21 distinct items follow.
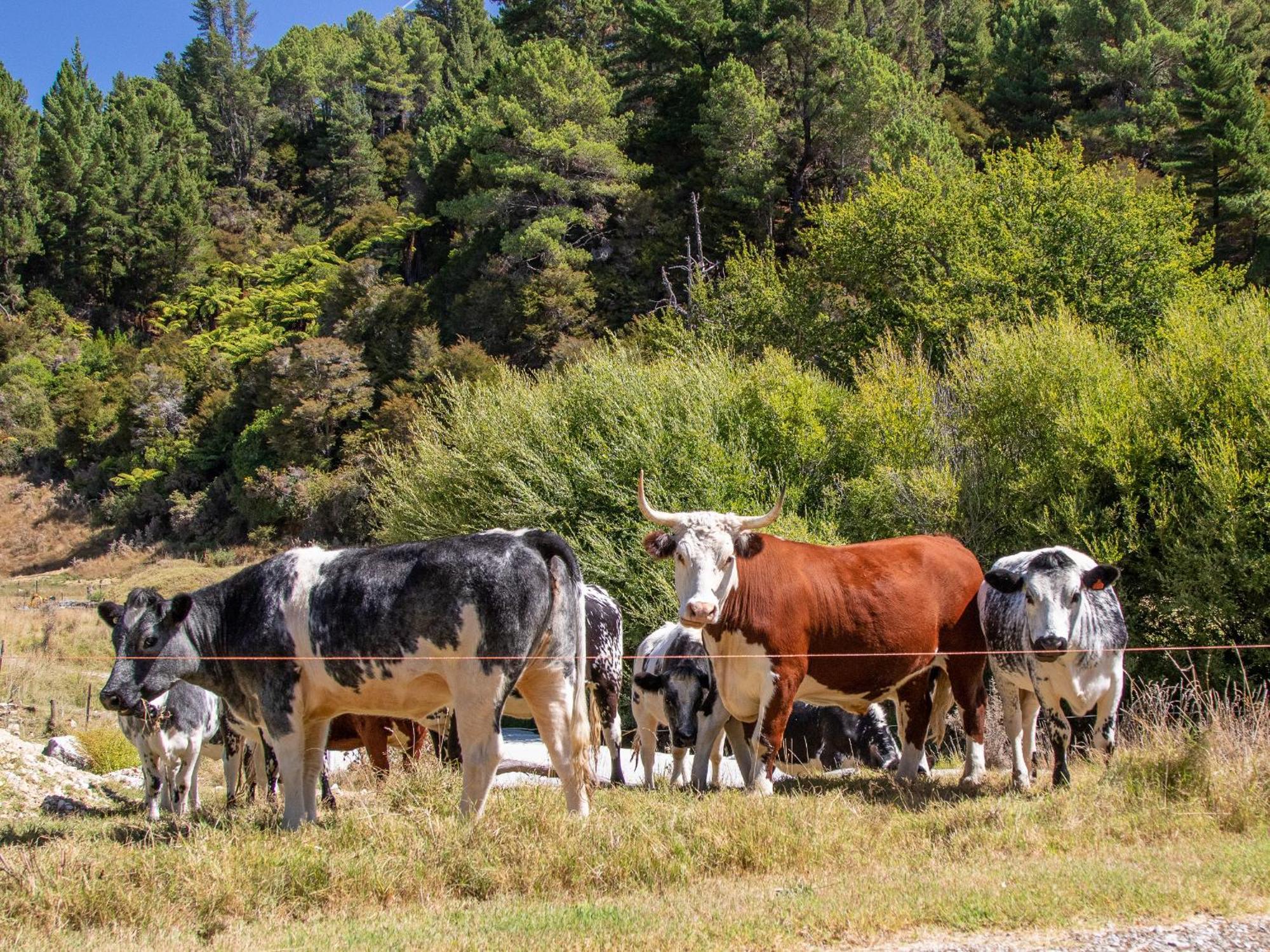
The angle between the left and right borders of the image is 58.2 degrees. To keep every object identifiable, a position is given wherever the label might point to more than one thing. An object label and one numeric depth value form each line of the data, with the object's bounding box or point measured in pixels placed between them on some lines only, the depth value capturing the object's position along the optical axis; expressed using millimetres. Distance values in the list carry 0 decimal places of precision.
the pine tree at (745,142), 55969
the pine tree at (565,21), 84375
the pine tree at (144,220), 90500
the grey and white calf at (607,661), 13172
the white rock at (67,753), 17281
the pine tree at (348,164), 98312
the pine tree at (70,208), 90125
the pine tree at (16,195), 87375
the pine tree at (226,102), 108625
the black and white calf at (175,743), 11844
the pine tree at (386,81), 111438
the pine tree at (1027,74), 62406
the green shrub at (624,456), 26422
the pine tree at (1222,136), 44500
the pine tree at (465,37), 109062
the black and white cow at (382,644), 8898
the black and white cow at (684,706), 12625
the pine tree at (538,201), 56781
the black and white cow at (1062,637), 9984
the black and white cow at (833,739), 14906
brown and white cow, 10375
